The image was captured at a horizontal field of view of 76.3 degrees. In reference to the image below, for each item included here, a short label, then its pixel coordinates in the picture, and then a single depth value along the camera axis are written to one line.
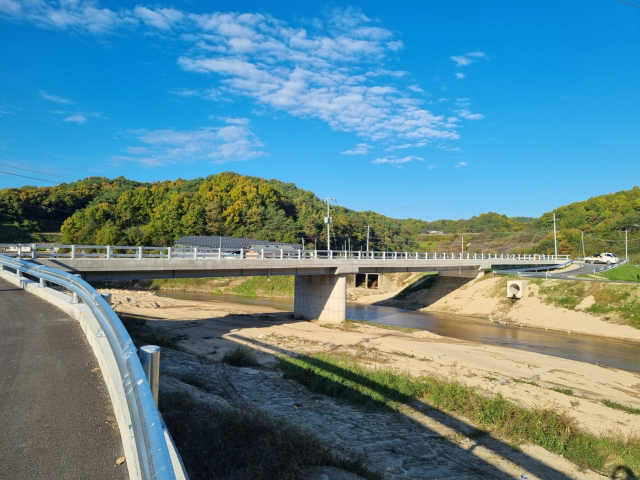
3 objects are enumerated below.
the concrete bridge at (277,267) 19.58
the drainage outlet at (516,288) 44.44
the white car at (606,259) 66.99
